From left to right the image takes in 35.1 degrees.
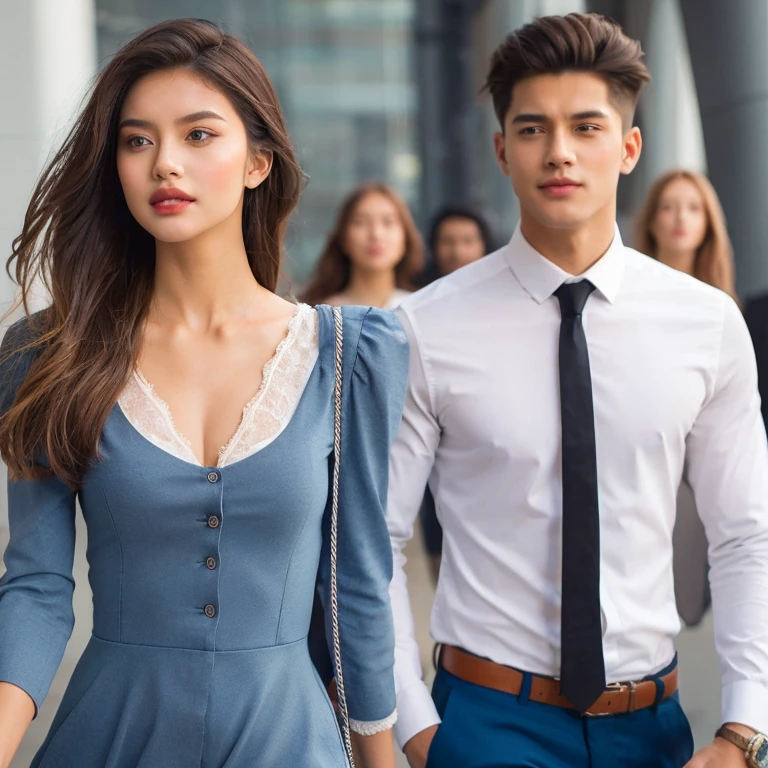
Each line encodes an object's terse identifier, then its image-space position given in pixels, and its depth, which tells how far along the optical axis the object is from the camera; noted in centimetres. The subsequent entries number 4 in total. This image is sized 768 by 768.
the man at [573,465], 245
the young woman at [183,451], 194
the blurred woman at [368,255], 698
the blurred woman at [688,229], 563
